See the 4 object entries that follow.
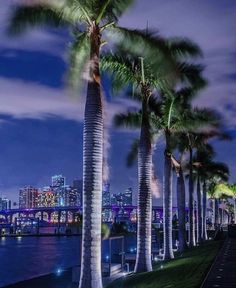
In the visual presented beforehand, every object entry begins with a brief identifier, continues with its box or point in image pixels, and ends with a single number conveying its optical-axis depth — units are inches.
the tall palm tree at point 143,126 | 778.8
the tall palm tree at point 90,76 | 510.4
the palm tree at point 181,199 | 1260.3
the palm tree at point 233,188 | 2904.3
